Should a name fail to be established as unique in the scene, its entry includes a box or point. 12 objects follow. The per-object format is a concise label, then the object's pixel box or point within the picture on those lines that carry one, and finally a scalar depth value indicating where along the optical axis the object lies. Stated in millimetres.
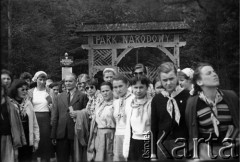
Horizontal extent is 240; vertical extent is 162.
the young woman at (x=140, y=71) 6057
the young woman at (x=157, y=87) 5904
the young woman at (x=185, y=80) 5594
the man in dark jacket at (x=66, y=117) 6621
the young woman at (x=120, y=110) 5449
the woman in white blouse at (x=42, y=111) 7219
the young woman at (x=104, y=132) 5758
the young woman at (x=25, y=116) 5891
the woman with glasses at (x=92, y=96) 6344
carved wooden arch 20188
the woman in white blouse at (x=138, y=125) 4918
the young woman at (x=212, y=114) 3998
